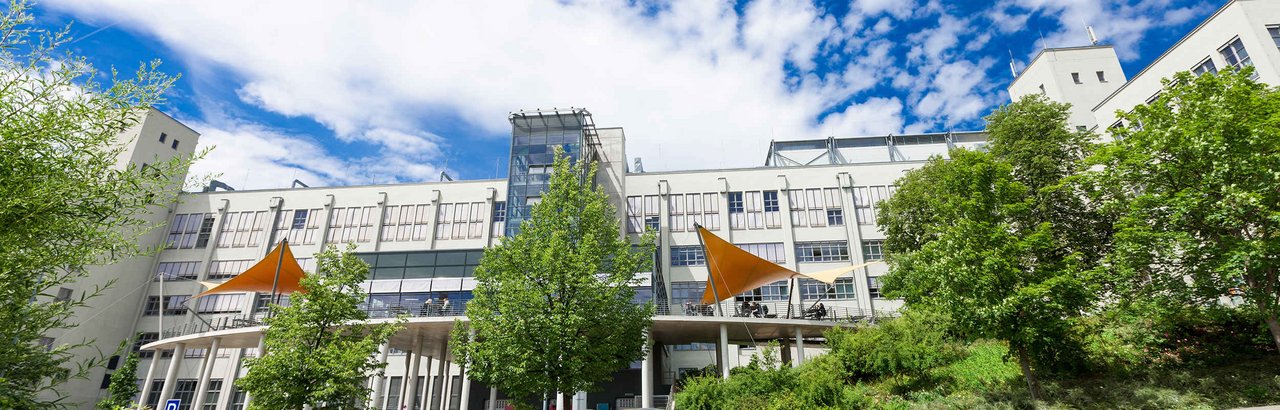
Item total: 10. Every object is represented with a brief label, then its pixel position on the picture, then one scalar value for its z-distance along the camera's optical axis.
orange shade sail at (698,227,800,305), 25.89
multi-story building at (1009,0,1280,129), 23.48
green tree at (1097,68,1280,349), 12.32
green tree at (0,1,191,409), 7.21
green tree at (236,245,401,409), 15.26
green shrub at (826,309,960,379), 17.00
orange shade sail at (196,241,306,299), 29.55
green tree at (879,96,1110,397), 12.84
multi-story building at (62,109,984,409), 34.84
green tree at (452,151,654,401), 15.62
